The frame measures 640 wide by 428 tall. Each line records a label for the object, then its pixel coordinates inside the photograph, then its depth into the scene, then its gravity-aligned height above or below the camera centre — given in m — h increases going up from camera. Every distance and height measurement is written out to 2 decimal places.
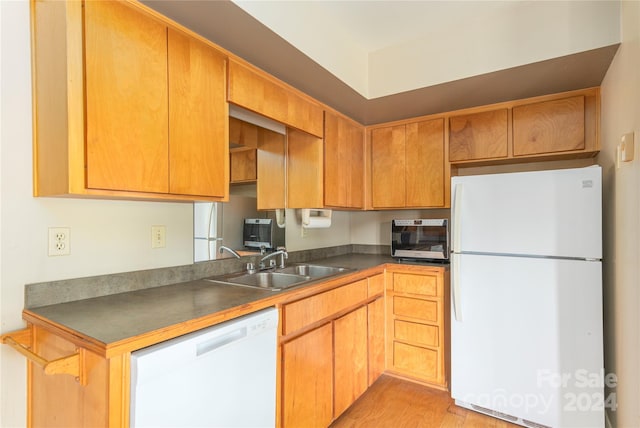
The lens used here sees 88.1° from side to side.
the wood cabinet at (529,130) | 2.23 +0.60
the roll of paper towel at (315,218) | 2.65 -0.04
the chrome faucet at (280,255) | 2.33 -0.31
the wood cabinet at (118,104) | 1.16 +0.44
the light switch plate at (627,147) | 1.45 +0.29
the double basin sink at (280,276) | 1.98 -0.42
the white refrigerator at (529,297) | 1.89 -0.52
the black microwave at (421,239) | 2.68 -0.22
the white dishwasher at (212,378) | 1.02 -0.59
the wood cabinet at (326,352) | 1.67 -0.82
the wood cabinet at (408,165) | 2.76 +0.42
